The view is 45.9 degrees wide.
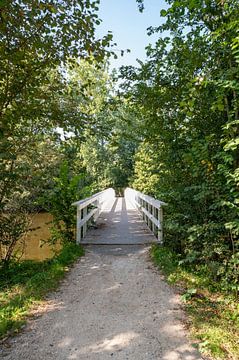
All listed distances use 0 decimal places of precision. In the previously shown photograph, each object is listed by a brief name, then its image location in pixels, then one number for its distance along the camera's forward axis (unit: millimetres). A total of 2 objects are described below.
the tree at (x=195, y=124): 3633
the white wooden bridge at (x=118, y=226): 6855
